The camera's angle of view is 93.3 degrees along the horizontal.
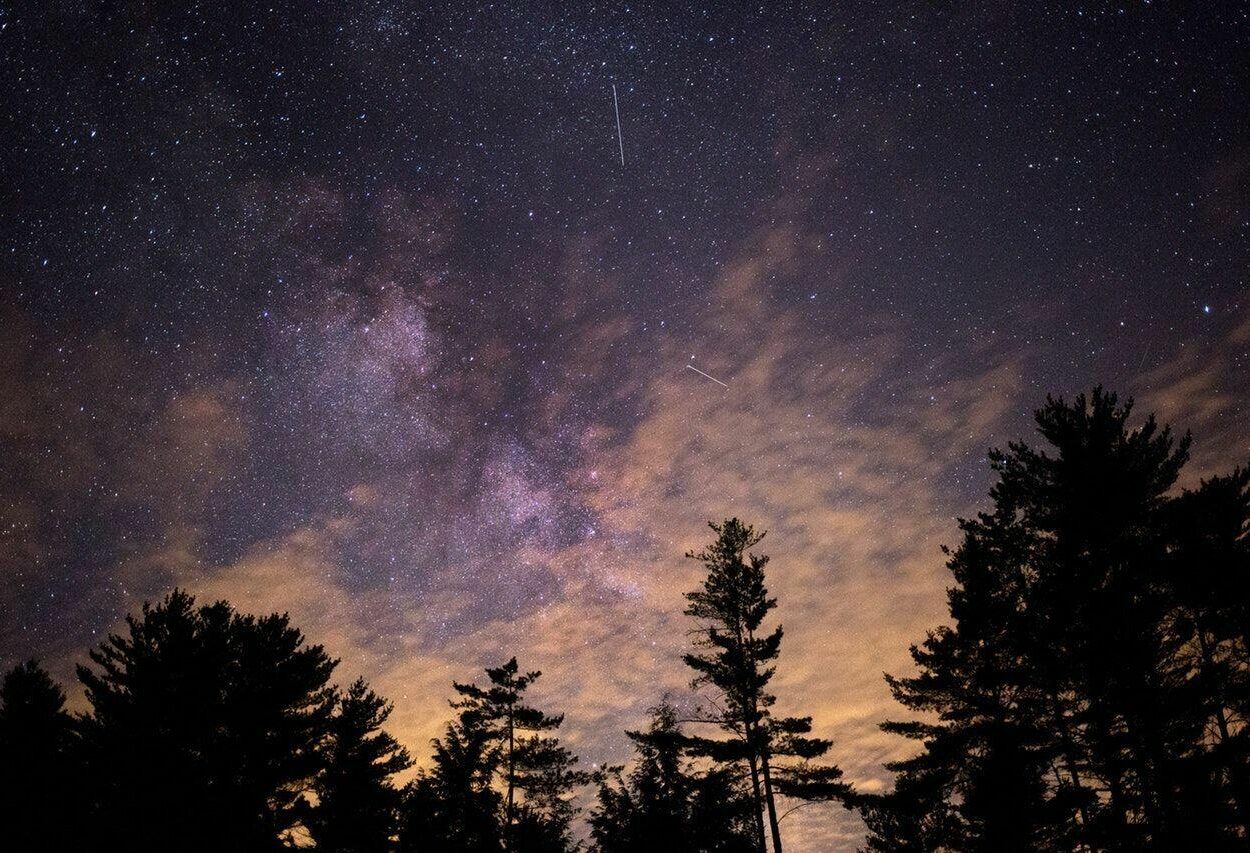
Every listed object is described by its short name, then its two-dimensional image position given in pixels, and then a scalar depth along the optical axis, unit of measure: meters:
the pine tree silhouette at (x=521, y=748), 28.83
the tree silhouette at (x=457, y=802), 19.56
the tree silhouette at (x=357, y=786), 21.92
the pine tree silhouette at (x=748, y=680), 22.14
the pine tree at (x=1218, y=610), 15.62
